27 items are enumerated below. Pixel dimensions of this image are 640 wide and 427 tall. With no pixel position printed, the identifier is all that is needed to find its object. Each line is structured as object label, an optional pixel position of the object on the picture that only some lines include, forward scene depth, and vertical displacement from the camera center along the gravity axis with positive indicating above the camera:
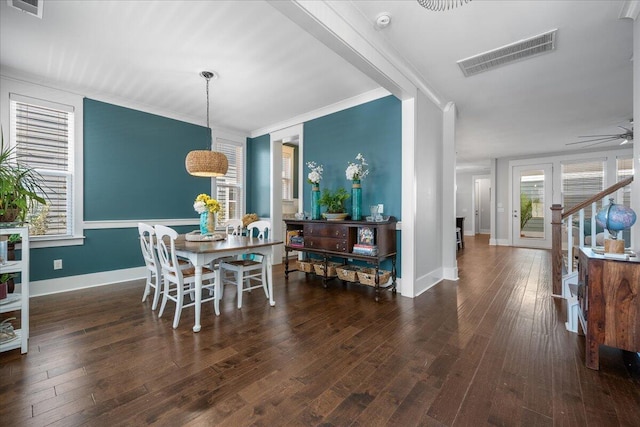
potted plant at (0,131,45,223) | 1.99 +0.11
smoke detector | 2.24 +1.59
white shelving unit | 1.99 -0.66
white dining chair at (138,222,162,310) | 2.82 -0.55
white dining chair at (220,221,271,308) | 2.97 -0.63
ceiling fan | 4.90 +1.60
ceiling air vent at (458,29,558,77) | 2.57 +1.61
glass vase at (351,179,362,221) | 3.66 +0.15
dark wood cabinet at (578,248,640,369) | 1.70 -0.59
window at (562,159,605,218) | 6.97 +0.83
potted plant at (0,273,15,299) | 2.02 -0.55
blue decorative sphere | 1.86 -0.04
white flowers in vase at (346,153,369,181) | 3.63 +0.56
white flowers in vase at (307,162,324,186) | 4.02 +0.53
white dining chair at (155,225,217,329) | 2.47 -0.61
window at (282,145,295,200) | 6.50 +0.94
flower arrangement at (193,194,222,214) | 3.20 +0.07
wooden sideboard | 3.29 -0.37
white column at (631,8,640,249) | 2.04 +0.69
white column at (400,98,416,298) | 3.35 +0.17
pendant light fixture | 3.23 +0.58
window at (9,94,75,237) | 3.37 +0.75
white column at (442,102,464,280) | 4.15 +0.25
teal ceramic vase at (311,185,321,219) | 4.07 +0.15
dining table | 2.46 -0.38
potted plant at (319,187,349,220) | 3.77 +0.10
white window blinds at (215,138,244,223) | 5.32 +0.55
